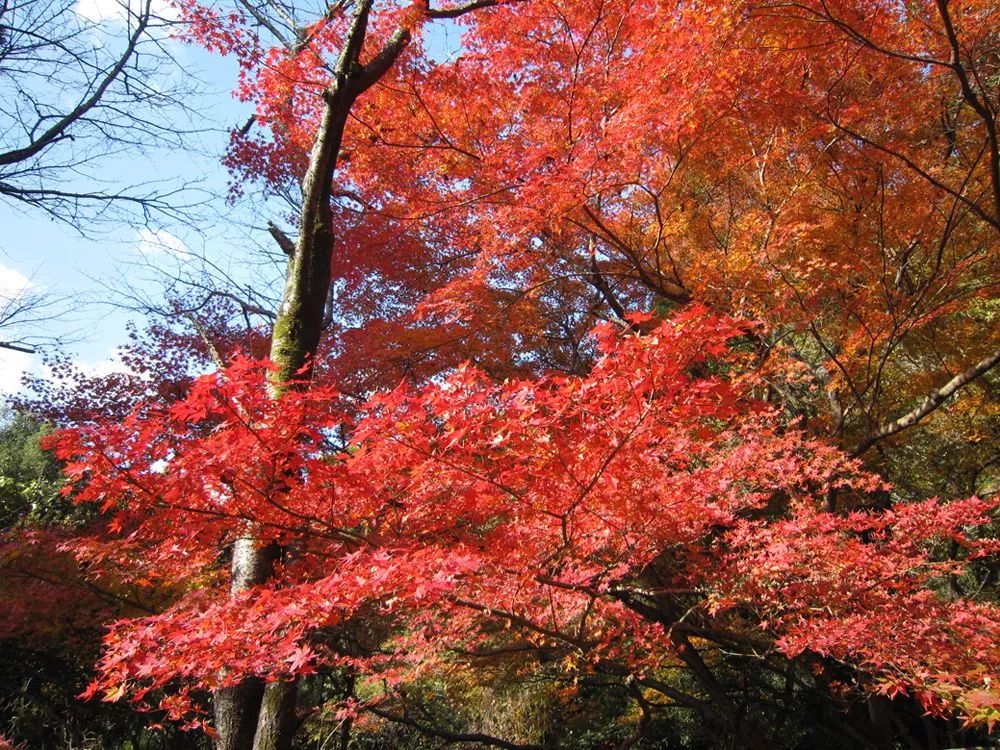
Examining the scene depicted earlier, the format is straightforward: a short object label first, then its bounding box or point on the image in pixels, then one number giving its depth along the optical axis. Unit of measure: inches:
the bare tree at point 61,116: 218.7
